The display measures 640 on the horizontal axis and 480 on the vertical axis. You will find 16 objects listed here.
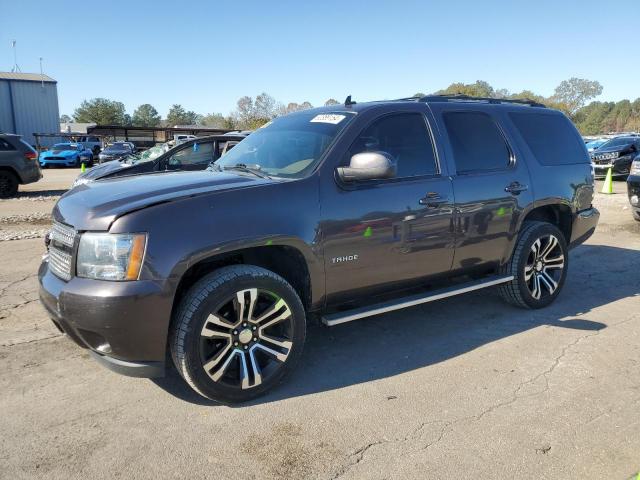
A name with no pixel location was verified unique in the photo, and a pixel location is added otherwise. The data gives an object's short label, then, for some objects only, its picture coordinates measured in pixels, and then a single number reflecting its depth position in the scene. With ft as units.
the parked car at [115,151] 93.13
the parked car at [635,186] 28.96
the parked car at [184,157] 31.89
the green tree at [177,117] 377.50
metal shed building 156.25
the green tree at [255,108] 321.93
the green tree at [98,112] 298.23
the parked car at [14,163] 44.93
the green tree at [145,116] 412.20
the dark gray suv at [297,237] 9.59
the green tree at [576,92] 346.74
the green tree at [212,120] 380.93
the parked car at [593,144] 75.59
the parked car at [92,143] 119.45
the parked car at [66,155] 98.27
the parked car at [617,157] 60.44
